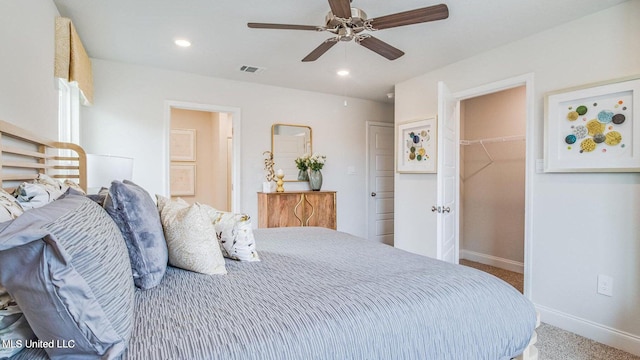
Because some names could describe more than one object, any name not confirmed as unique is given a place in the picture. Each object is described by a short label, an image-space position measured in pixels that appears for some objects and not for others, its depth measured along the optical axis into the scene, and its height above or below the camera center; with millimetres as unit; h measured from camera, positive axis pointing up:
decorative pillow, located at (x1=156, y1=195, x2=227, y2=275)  1416 -288
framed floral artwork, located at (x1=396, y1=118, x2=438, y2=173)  3666 +372
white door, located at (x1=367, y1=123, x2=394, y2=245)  5129 -58
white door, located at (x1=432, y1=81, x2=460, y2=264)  2833 +18
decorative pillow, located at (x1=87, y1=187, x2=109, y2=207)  1333 -90
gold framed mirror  4406 +448
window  2814 +596
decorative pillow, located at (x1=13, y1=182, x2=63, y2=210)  1237 -75
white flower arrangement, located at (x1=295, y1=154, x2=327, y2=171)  4359 +210
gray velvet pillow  1190 -207
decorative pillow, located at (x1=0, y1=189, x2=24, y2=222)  901 -93
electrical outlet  2307 -761
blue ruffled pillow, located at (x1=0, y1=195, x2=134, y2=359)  665 -234
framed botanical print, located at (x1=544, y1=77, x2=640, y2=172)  2188 +367
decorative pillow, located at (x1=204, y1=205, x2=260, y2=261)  1639 -308
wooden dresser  4047 -399
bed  863 -424
